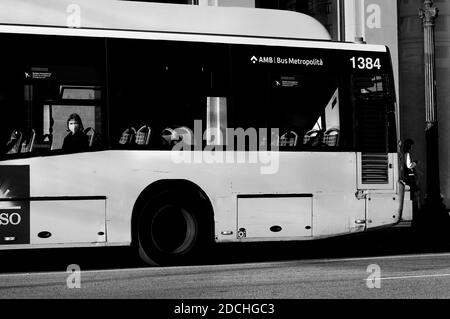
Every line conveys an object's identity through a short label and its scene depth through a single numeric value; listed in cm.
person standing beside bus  2181
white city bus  1248
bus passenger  1259
